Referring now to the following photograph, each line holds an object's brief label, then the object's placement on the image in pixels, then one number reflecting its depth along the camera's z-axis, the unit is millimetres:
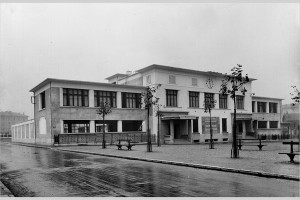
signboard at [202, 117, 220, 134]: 45438
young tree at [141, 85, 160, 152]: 25419
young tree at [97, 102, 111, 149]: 28734
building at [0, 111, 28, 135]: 130762
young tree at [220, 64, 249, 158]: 16391
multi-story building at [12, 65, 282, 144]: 35531
